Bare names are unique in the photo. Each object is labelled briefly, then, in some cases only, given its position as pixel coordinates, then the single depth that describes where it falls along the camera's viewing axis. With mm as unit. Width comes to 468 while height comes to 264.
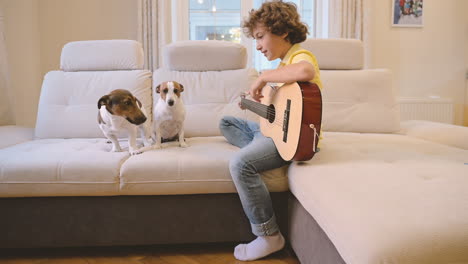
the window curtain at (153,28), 3652
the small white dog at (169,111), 1915
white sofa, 834
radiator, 3977
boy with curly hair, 1390
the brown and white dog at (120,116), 1780
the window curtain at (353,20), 3789
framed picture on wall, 3998
